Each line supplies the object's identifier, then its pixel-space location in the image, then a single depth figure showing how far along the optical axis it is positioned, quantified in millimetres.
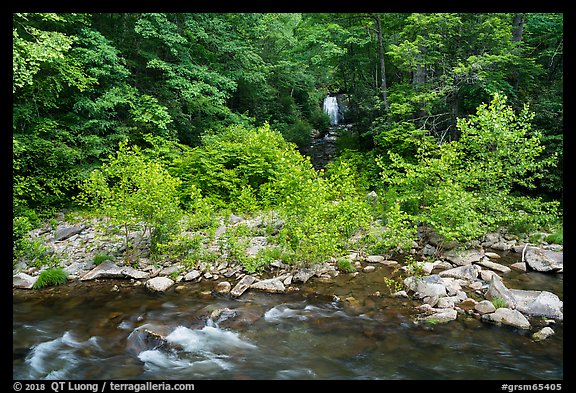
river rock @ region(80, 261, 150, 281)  8742
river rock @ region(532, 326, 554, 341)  6035
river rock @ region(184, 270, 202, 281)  8703
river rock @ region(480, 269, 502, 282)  8209
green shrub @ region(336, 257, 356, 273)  9156
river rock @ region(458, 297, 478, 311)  7082
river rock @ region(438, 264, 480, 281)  8344
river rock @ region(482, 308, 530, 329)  6441
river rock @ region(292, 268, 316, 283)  8656
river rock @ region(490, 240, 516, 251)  10330
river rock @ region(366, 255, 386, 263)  9750
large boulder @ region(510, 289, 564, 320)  6738
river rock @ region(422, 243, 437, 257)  10070
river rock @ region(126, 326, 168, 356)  5789
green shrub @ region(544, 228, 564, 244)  10219
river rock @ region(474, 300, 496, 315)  6785
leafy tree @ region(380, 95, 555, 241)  9312
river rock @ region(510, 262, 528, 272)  8959
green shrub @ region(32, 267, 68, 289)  8230
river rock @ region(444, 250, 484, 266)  9297
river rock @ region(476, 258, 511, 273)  8859
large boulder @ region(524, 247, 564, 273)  8844
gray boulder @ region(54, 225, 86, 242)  10560
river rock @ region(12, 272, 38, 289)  8164
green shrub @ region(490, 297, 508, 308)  6934
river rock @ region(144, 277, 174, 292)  8164
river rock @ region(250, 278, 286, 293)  8144
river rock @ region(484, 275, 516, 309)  7002
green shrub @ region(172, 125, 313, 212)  11359
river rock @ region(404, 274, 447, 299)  7488
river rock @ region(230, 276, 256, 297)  7952
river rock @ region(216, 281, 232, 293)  8148
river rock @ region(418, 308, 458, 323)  6684
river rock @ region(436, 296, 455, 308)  7105
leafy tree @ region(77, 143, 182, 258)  8789
